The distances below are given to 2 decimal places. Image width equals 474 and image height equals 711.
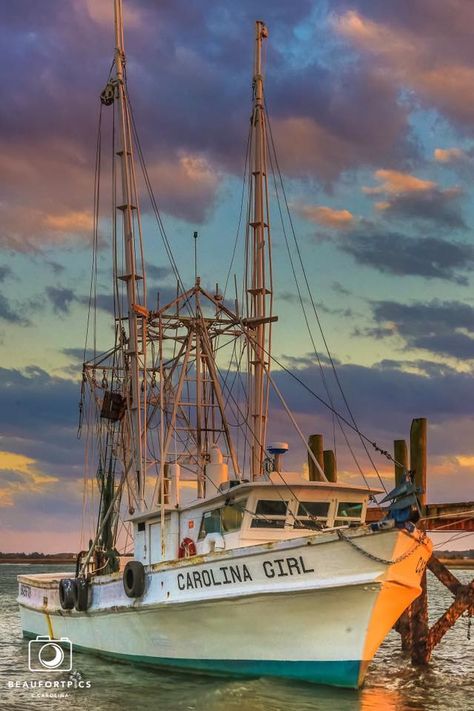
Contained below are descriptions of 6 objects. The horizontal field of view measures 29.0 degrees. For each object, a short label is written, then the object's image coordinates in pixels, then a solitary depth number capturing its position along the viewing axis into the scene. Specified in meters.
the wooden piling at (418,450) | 28.23
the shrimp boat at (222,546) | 20.73
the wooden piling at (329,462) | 33.44
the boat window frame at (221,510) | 23.28
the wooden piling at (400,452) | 29.88
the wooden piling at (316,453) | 32.69
